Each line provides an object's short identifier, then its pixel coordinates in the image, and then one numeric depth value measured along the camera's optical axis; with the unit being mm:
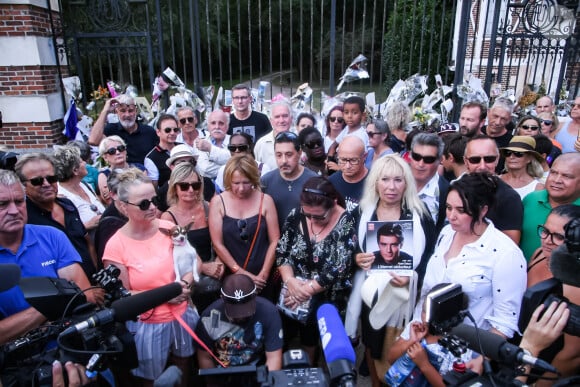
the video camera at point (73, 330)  1426
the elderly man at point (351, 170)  3281
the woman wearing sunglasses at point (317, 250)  2779
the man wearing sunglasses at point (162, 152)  4266
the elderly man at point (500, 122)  4598
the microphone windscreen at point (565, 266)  1437
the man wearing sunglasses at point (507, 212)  2738
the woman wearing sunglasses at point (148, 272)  2635
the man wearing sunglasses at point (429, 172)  3123
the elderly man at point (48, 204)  2834
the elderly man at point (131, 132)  4801
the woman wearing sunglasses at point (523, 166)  3168
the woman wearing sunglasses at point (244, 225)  3174
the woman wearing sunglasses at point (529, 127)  4328
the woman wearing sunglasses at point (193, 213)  3158
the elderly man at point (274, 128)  4547
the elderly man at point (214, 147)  4305
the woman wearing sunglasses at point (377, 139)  4223
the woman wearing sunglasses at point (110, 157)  3760
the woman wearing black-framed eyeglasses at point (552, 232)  2133
